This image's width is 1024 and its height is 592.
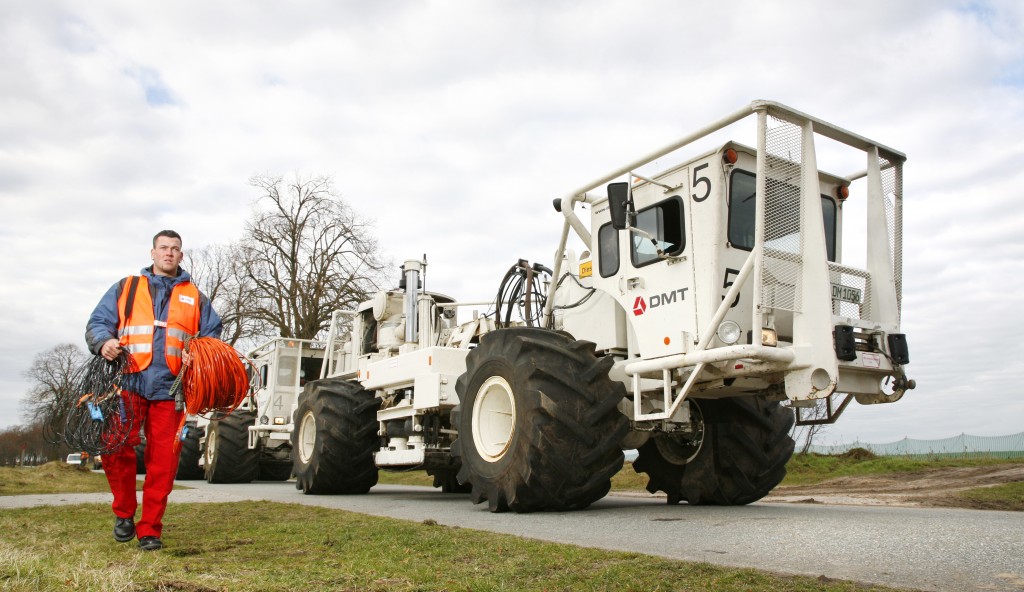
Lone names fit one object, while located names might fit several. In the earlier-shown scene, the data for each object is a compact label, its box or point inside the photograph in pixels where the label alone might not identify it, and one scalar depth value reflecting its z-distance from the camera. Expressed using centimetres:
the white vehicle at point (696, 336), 670
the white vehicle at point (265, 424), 1648
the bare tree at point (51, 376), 5204
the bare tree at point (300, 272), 2711
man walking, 531
